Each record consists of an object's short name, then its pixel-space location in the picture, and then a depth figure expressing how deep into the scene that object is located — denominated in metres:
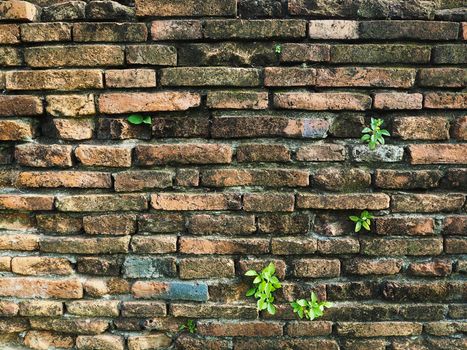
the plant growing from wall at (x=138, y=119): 1.57
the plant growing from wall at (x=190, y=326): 1.63
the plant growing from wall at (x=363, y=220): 1.59
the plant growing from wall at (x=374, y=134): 1.56
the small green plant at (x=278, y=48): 1.54
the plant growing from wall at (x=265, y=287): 1.57
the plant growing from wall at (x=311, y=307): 1.59
